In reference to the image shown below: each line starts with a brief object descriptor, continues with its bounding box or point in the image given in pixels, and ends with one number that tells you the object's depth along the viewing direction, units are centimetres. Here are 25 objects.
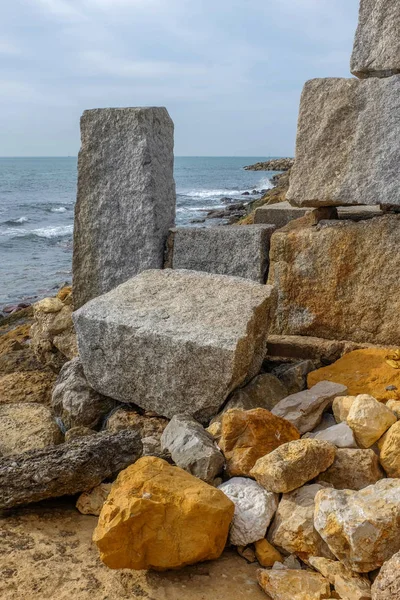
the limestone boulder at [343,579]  211
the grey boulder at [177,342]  325
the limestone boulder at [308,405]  304
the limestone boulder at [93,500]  278
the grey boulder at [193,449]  273
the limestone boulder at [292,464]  252
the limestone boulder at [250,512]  247
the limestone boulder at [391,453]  267
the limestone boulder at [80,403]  369
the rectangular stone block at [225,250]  427
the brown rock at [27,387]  430
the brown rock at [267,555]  242
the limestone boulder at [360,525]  217
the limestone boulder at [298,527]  236
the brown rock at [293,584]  215
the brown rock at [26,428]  344
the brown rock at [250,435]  274
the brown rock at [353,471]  264
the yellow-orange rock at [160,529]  230
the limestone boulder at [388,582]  194
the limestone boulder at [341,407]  300
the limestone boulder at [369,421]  277
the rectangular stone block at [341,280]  360
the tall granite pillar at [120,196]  449
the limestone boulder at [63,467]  270
